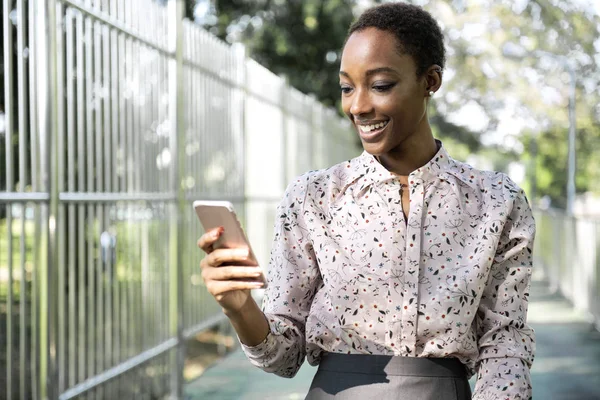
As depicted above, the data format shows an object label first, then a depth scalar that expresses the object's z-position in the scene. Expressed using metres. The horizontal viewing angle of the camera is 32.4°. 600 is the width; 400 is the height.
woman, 2.41
